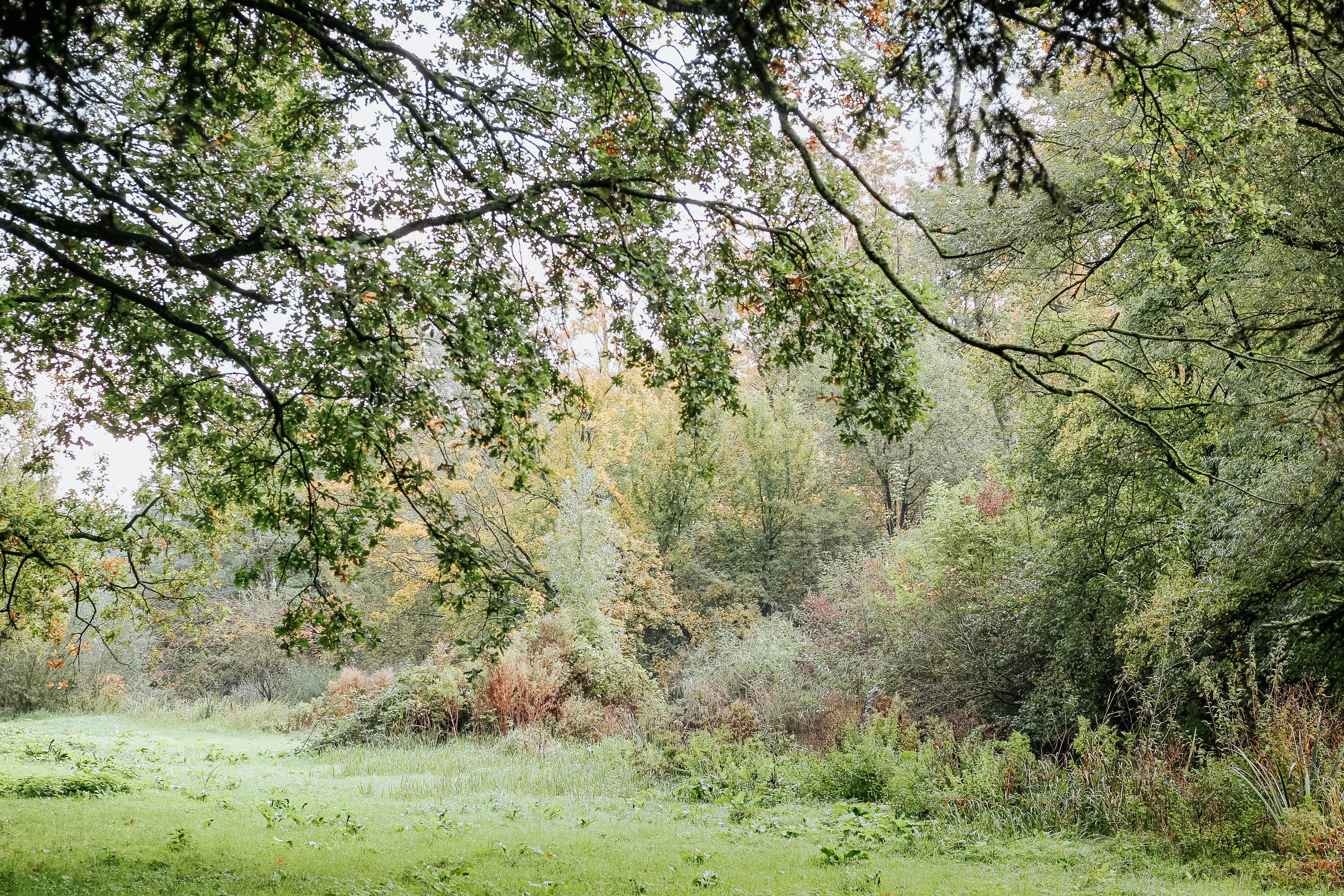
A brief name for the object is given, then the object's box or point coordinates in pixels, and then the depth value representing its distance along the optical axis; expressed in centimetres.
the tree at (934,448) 2367
